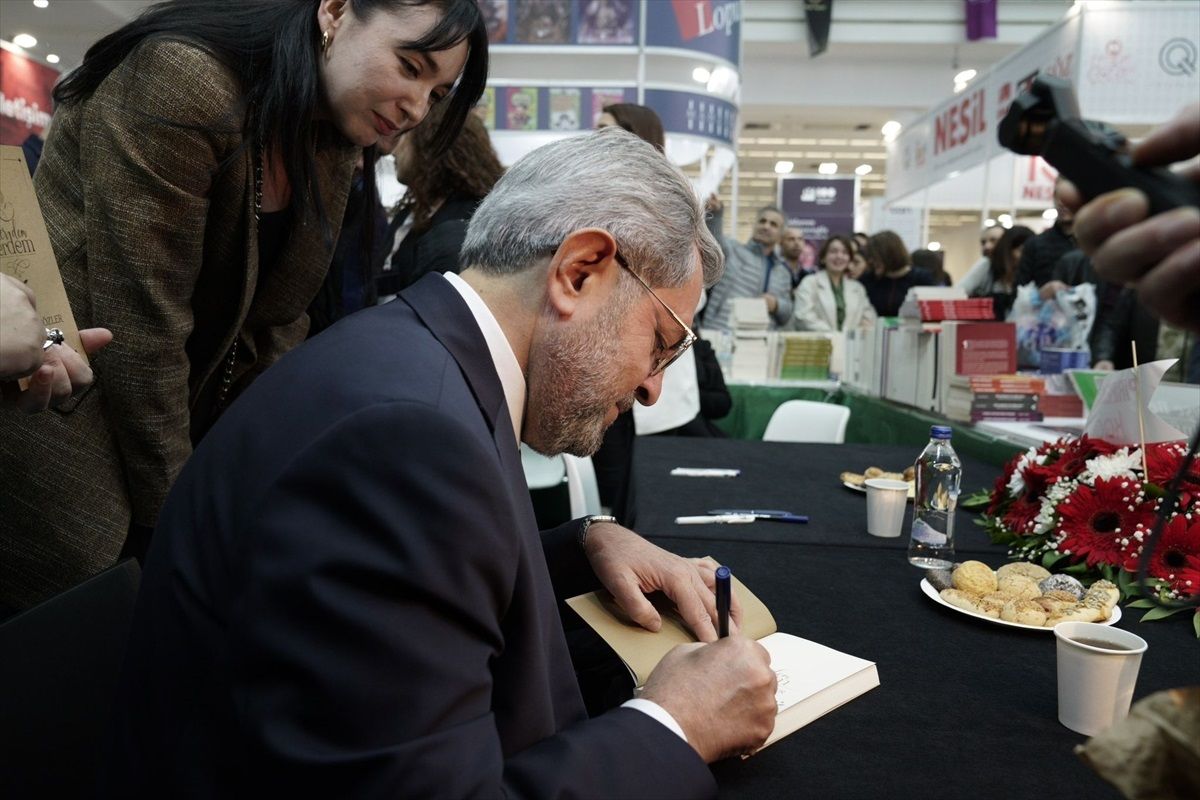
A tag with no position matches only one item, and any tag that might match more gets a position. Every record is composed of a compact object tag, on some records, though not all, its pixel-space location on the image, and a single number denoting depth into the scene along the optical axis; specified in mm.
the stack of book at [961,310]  3059
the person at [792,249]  7238
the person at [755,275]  5051
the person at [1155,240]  461
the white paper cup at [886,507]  1660
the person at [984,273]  5785
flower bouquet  1256
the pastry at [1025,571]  1306
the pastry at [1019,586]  1215
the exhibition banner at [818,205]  11383
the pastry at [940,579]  1292
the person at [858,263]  6717
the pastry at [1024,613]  1149
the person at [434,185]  2314
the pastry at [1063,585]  1211
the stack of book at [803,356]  4715
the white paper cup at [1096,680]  868
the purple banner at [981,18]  9938
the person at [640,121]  2785
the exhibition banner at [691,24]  6980
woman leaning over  1333
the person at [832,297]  5848
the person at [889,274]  5973
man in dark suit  609
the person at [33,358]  1011
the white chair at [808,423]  3537
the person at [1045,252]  4980
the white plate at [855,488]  2092
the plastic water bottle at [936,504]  1501
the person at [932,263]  6959
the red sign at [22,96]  5797
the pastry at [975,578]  1248
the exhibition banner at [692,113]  6973
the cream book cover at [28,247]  1091
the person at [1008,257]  5312
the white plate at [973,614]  1149
